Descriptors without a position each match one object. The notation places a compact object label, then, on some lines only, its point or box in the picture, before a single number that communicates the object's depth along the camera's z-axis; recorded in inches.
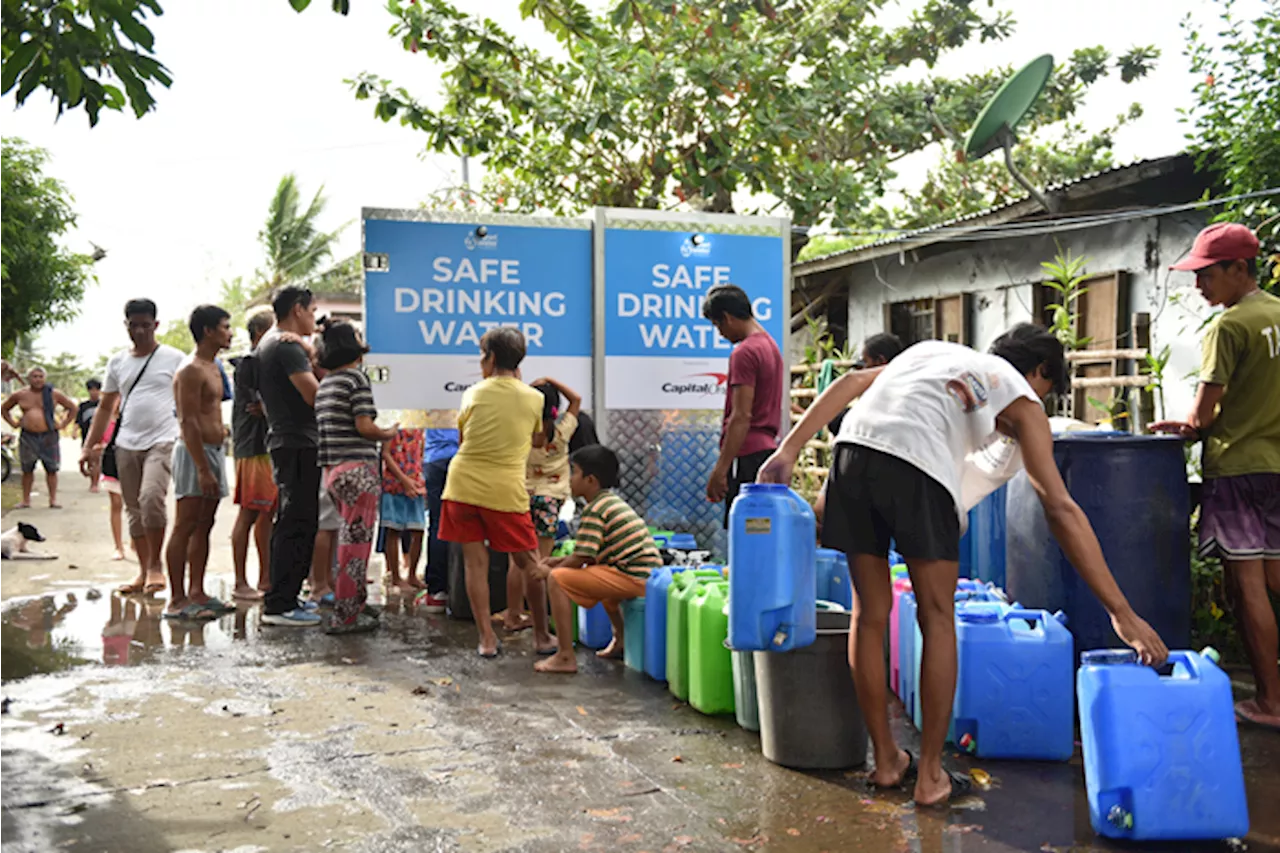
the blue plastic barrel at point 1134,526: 191.6
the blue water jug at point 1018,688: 175.0
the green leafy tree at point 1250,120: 318.3
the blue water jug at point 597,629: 257.8
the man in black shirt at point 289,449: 281.7
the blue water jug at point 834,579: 239.3
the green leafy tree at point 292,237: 1472.7
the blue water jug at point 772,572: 165.8
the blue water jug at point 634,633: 233.0
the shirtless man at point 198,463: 287.9
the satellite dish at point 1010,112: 446.3
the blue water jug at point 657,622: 225.1
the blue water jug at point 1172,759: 141.1
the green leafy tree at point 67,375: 2146.9
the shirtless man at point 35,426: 581.3
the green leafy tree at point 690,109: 529.7
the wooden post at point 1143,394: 422.6
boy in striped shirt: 227.9
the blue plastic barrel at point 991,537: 221.1
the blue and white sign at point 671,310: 313.1
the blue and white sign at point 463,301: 293.6
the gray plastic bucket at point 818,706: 171.8
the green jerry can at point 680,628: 211.3
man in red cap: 191.9
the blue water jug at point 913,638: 195.9
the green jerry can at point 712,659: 199.9
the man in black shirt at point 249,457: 302.8
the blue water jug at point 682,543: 273.4
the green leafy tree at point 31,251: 809.9
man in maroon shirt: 247.9
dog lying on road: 400.2
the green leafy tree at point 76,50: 161.0
